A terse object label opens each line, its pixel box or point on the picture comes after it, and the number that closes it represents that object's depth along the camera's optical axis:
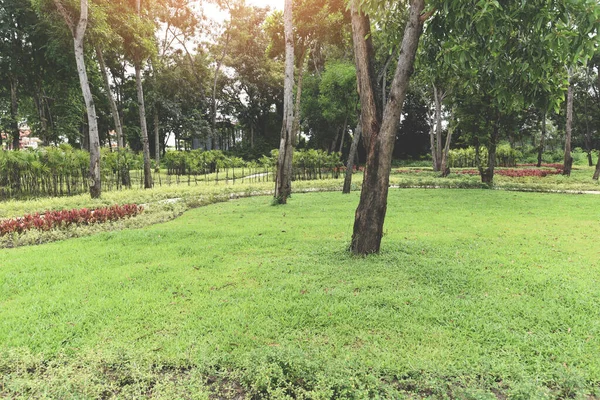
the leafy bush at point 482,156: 25.16
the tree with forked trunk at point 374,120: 3.92
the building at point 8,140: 21.12
